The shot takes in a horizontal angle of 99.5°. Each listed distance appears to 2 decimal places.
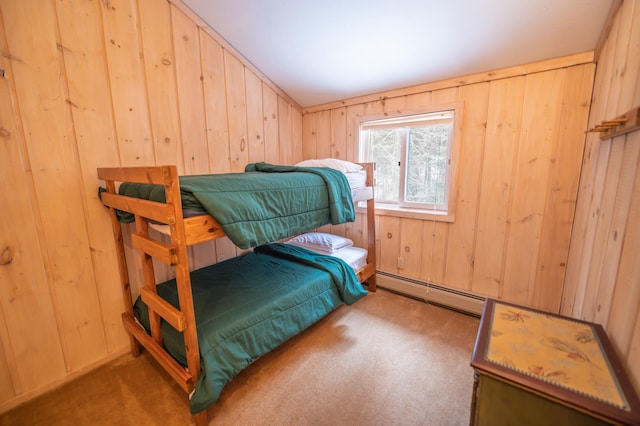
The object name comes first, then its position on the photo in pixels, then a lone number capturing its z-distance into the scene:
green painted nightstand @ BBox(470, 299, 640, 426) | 0.72
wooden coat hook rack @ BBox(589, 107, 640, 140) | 0.83
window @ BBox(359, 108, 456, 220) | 2.36
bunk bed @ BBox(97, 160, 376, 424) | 1.23
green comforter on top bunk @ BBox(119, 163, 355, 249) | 1.25
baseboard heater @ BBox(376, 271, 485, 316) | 2.28
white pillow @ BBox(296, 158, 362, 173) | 2.31
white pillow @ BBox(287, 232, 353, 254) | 2.58
